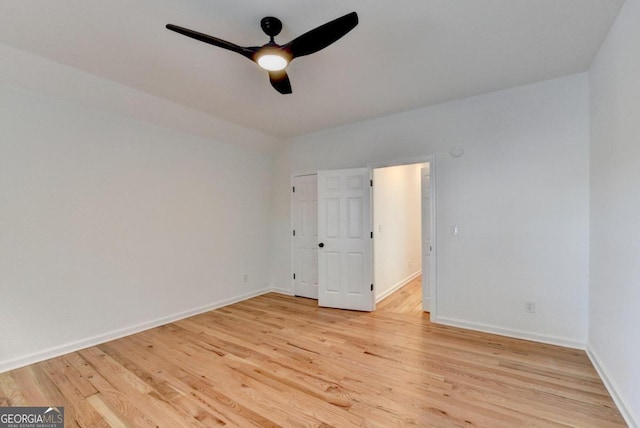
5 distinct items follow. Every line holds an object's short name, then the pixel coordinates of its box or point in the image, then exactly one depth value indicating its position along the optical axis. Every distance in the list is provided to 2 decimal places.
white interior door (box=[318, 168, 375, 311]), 4.08
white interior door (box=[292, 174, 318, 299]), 4.75
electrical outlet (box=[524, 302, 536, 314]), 3.00
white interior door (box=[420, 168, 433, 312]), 3.72
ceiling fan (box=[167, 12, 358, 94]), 1.63
